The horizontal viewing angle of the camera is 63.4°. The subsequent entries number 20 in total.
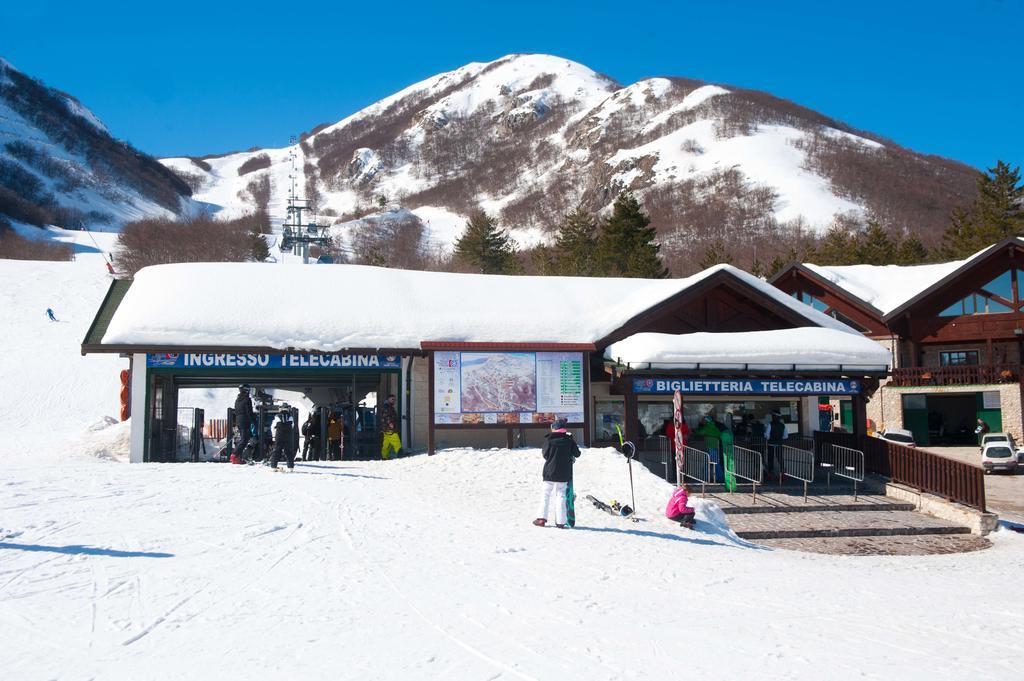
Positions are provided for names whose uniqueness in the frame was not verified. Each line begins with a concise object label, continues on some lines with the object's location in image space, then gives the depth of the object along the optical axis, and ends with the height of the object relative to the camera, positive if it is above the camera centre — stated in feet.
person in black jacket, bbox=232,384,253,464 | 53.57 -1.65
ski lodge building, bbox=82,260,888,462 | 58.08 +2.86
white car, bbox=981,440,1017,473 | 84.33 -7.25
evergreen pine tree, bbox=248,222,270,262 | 221.25 +38.85
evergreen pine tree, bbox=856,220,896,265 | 189.78 +31.28
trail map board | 57.47 +0.11
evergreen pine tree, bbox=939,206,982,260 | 175.32 +32.72
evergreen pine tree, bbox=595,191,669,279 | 171.63 +31.02
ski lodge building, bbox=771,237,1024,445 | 108.78 +6.31
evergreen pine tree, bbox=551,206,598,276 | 183.21 +33.95
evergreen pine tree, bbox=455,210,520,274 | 199.11 +34.69
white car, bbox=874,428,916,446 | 98.78 -5.77
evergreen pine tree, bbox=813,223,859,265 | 190.29 +31.49
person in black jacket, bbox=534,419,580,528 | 36.40 -3.23
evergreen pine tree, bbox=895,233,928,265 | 183.11 +30.17
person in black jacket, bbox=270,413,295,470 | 48.96 -2.93
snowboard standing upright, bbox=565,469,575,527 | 37.37 -5.33
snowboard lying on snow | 42.01 -6.08
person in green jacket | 57.26 -3.32
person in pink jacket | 41.93 -6.18
